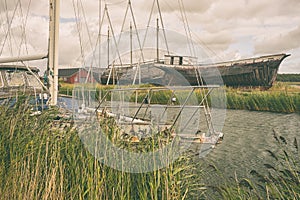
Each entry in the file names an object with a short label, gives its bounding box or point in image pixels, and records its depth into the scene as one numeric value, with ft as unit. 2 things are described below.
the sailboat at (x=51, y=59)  24.73
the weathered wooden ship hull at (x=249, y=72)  84.64
